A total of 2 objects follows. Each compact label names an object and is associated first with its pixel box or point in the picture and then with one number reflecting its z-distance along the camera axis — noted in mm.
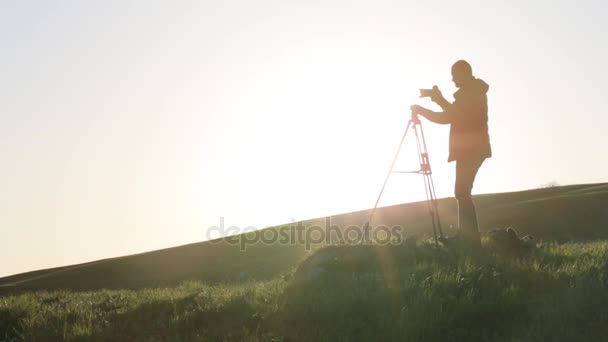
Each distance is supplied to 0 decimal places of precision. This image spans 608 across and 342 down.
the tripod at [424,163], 12000
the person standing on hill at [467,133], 11102
